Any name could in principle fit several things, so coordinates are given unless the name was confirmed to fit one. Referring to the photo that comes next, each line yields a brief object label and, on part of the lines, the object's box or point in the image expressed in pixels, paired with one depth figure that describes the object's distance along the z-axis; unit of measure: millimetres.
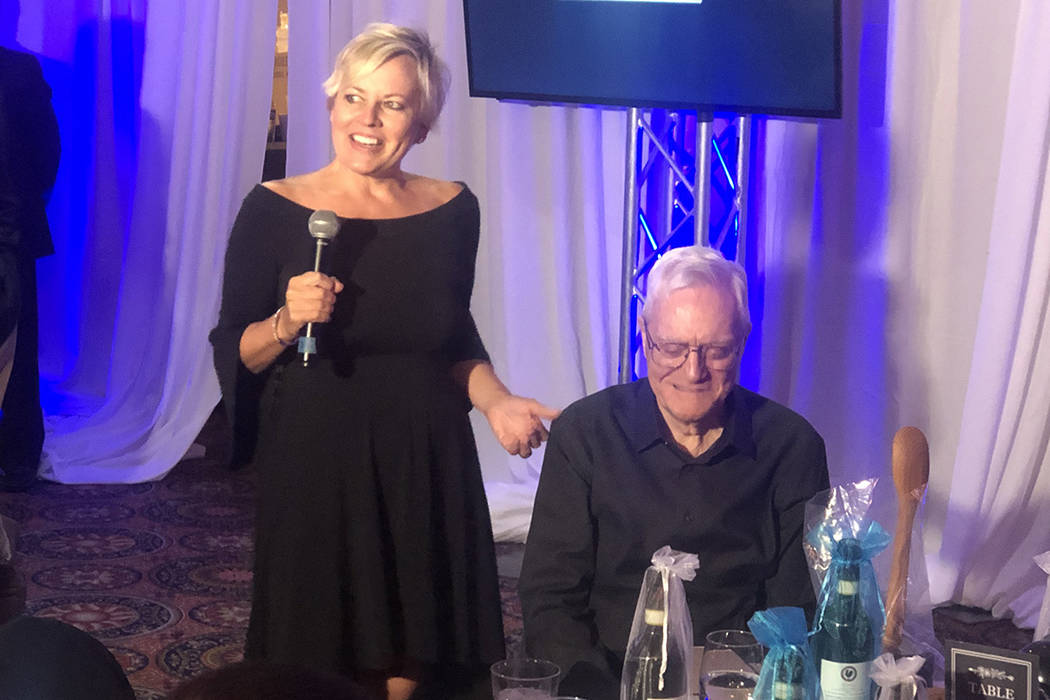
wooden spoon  3448
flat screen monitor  5272
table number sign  3269
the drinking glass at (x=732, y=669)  3362
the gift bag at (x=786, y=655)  3233
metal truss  5610
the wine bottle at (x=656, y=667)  3334
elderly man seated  3864
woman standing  3928
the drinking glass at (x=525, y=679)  3270
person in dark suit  6446
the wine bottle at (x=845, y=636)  3312
